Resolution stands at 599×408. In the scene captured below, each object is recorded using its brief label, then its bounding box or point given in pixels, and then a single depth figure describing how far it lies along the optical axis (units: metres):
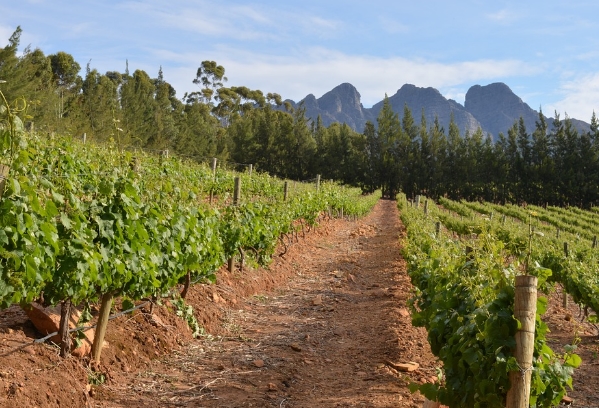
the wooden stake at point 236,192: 9.42
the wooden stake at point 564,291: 11.88
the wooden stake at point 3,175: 2.92
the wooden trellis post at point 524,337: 2.88
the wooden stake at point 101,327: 4.61
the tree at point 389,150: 57.28
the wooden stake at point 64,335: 4.29
